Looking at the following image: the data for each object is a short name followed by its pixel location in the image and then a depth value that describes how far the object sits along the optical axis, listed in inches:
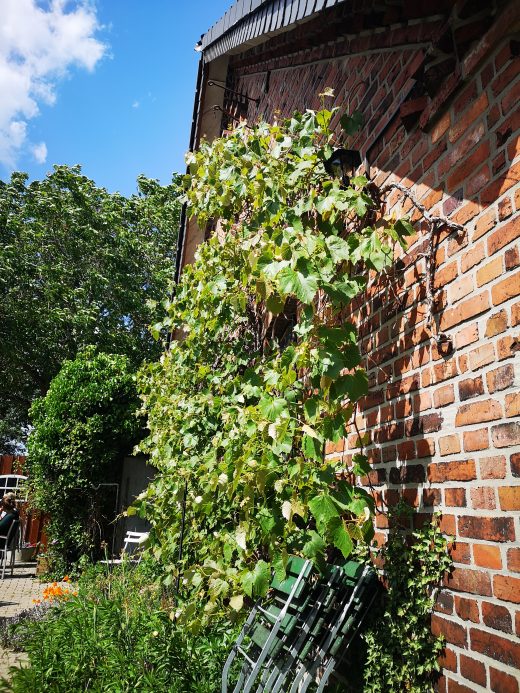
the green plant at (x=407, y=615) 77.7
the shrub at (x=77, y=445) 366.0
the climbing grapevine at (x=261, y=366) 84.0
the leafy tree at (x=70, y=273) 631.8
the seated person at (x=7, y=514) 368.8
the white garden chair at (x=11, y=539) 367.1
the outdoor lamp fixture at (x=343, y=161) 115.3
